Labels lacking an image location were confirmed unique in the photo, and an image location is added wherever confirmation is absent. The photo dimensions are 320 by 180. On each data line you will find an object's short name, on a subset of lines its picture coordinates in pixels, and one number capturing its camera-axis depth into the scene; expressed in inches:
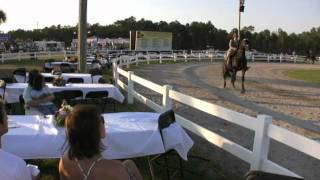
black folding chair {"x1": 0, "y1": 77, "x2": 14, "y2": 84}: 409.4
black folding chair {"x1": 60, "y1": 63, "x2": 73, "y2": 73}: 576.6
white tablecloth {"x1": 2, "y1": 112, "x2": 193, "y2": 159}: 195.1
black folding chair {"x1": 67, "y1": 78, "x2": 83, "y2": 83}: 467.6
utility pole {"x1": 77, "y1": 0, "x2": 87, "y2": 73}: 560.2
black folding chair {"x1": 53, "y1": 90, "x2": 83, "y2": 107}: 341.8
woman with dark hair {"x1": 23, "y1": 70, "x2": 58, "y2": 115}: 290.4
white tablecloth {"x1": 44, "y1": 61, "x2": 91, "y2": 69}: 680.4
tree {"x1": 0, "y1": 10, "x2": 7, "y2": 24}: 1785.5
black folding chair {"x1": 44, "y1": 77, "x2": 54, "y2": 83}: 471.5
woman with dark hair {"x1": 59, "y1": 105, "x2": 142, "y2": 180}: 122.2
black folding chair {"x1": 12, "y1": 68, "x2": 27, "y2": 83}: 485.7
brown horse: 668.9
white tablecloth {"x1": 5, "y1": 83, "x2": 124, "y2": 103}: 378.1
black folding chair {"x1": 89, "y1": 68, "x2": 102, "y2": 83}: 492.7
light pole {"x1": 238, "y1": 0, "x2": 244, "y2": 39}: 1072.1
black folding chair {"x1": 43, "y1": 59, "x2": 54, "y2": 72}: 661.6
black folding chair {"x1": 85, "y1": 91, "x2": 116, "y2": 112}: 372.8
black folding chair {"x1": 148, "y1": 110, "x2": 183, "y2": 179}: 212.1
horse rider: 684.5
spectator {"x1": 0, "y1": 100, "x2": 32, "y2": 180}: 120.9
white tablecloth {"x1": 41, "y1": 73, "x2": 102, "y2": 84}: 483.9
